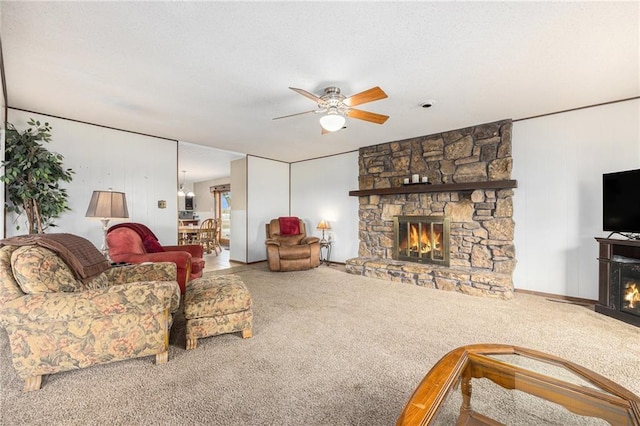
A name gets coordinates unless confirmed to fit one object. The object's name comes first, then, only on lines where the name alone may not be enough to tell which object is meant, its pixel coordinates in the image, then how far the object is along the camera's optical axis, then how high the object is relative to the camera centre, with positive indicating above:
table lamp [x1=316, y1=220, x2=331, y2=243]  5.89 -0.30
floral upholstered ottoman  2.17 -0.81
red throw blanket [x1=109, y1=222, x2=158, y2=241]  3.25 -0.20
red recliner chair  2.97 -0.44
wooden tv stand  2.83 -0.67
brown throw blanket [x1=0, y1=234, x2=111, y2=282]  1.74 -0.26
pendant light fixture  8.96 +0.73
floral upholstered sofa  1.62 -0.65
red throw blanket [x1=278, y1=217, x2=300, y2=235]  5.84 -0.31
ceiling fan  2.44 +1.05
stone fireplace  3.85 +0.05
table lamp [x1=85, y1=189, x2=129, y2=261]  2.86 +0.06
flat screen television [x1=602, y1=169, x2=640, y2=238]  2.79 +0.08
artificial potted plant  2.96 +0.40
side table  6.01 -0.92
